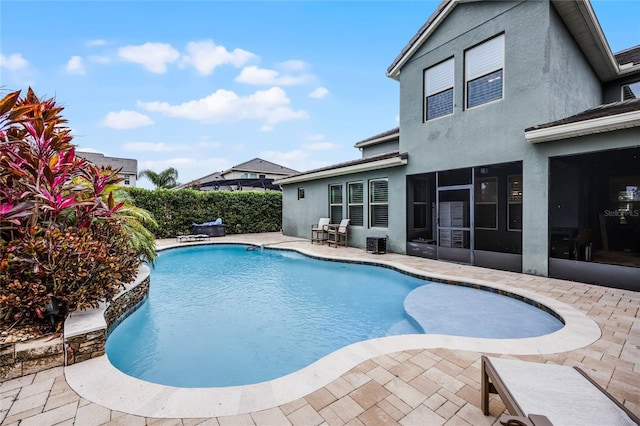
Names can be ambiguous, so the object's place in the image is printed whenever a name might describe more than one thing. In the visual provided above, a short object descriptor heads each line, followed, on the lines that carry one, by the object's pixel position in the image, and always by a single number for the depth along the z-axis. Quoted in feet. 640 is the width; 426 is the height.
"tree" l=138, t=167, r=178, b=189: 93.81
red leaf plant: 10.66
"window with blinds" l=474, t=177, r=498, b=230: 35.60
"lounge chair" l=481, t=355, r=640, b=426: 5.20
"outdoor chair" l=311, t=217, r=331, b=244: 40.88
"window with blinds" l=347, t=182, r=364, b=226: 36.52
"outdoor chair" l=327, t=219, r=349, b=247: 37.65
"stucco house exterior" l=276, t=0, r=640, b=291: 20.66
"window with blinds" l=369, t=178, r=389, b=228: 33.50
